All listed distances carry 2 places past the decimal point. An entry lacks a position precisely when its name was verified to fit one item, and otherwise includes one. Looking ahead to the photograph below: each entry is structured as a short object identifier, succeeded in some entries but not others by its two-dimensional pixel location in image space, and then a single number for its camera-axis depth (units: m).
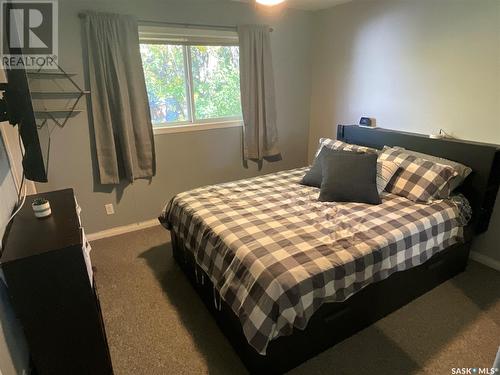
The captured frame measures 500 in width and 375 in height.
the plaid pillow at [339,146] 2.63
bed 1.45
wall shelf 2.43
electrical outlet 2.99
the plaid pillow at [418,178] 2.18
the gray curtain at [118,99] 2.54
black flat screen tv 1.24
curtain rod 2.73
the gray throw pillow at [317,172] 2.54
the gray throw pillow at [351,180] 2.20
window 2.92
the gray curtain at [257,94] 3.21
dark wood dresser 1.18
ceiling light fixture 1.85
